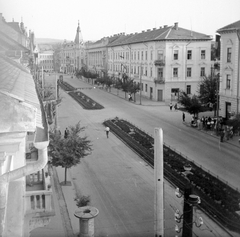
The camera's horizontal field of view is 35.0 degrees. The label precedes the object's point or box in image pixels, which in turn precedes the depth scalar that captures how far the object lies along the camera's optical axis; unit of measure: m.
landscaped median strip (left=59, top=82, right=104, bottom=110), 36.78
